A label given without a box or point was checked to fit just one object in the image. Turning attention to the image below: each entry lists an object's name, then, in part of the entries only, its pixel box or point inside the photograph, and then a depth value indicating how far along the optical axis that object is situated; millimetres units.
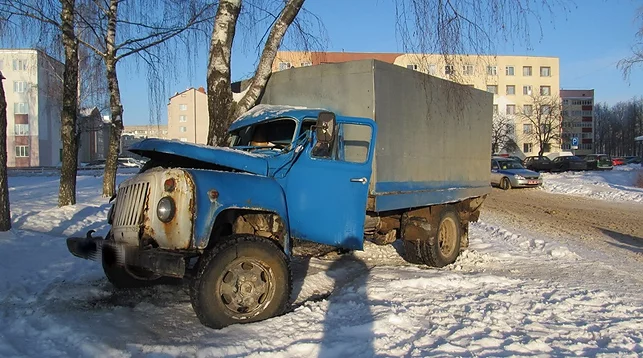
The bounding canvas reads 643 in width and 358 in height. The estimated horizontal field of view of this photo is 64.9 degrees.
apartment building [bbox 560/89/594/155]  100938
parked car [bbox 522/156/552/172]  42719
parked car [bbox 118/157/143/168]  53381
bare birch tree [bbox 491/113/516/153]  57206
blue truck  4652
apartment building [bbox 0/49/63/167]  61125
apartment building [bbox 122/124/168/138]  108438
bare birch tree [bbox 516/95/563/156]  60991
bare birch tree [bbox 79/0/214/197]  12052
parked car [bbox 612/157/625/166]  55191
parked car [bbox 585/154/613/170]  42906
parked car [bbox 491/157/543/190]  25406
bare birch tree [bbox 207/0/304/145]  8266
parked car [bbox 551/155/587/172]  41291
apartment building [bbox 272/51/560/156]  75312
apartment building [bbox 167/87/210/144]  74875
